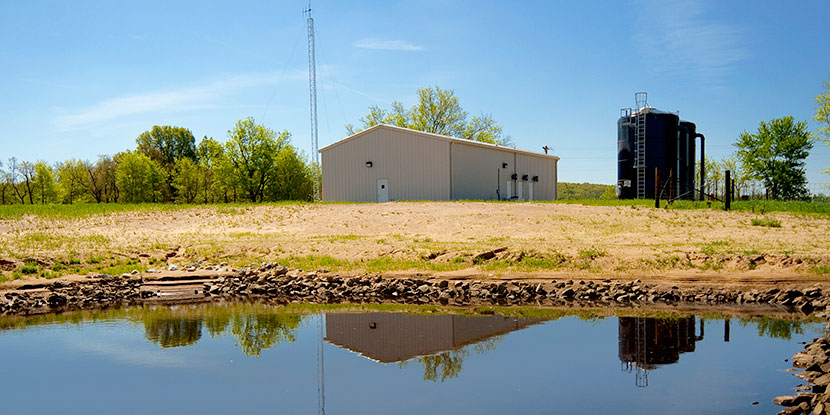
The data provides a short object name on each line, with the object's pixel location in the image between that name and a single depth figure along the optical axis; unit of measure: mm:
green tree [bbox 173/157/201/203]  68062
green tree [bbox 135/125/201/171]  80250
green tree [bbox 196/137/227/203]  60312
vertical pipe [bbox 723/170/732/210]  25516
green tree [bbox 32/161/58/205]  67062
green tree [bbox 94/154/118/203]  68750
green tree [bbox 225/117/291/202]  58500
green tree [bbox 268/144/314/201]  62181
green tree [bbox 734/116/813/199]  52594
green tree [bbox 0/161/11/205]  64694
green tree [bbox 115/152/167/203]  64812
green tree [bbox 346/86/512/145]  61500
